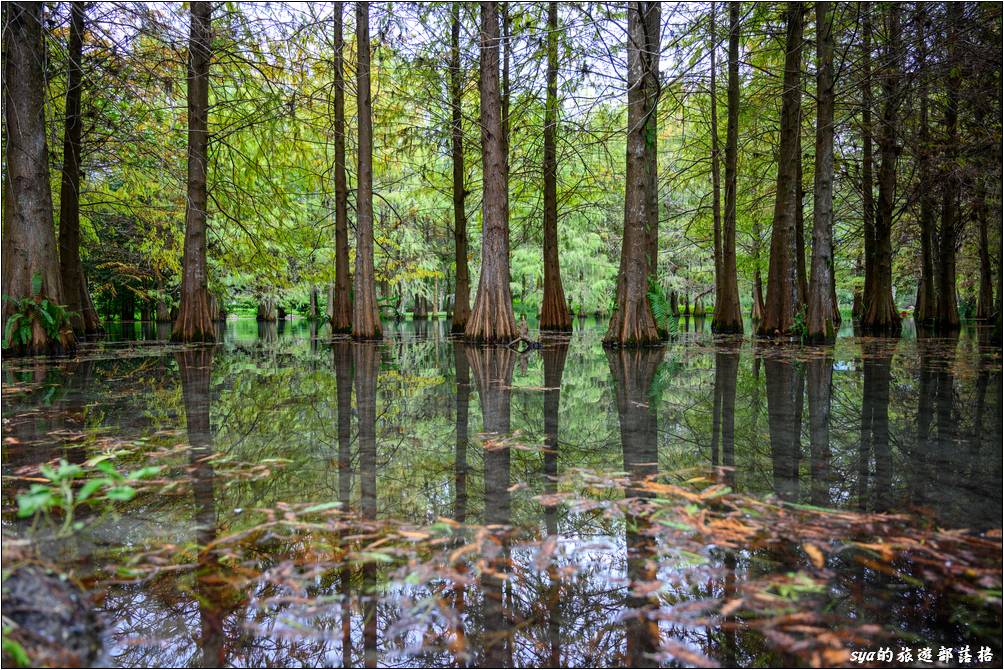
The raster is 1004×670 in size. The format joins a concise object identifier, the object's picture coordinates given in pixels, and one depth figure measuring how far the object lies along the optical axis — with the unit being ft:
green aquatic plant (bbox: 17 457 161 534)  4.64
